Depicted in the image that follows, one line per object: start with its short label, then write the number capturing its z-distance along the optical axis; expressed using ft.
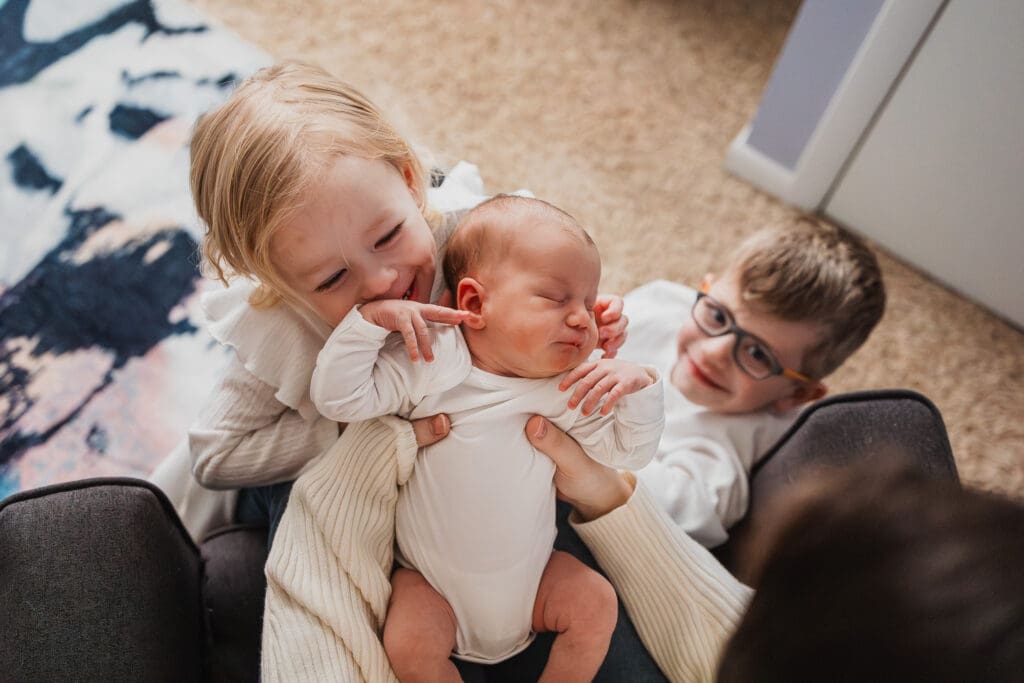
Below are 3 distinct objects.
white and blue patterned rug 3.96
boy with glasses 3.56
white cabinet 4.45
